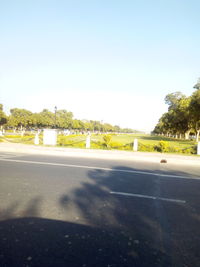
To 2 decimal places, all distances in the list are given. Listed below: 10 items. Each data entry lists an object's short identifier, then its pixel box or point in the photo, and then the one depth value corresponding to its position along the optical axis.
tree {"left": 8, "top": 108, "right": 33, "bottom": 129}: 50.91
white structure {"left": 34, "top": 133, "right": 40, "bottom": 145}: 19.41
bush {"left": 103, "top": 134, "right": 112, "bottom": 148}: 18.52
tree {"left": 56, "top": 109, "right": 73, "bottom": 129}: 74.88
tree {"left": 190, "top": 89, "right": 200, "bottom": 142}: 23.76
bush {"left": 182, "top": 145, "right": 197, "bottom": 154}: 15.83
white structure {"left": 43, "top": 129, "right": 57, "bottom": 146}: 19.16
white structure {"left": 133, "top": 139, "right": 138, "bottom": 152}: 16.77
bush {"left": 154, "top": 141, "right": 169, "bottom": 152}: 16.31
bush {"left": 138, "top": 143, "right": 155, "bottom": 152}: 16.92
